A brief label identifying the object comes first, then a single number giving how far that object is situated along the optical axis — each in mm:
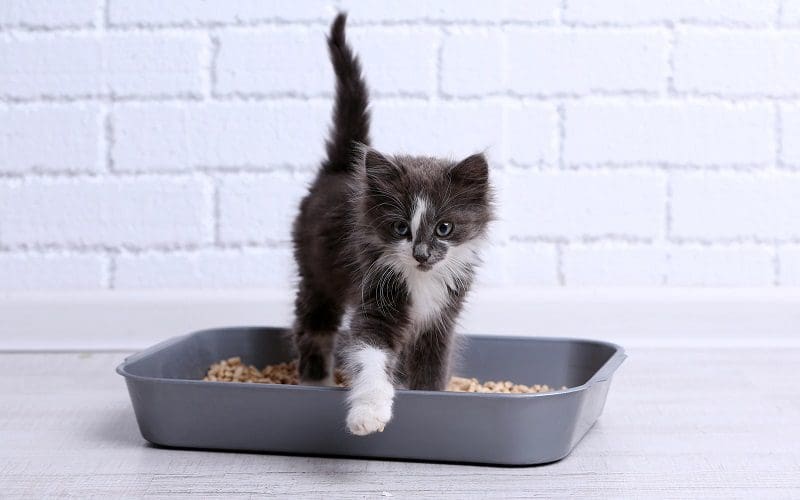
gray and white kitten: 1328
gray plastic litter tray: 1311
